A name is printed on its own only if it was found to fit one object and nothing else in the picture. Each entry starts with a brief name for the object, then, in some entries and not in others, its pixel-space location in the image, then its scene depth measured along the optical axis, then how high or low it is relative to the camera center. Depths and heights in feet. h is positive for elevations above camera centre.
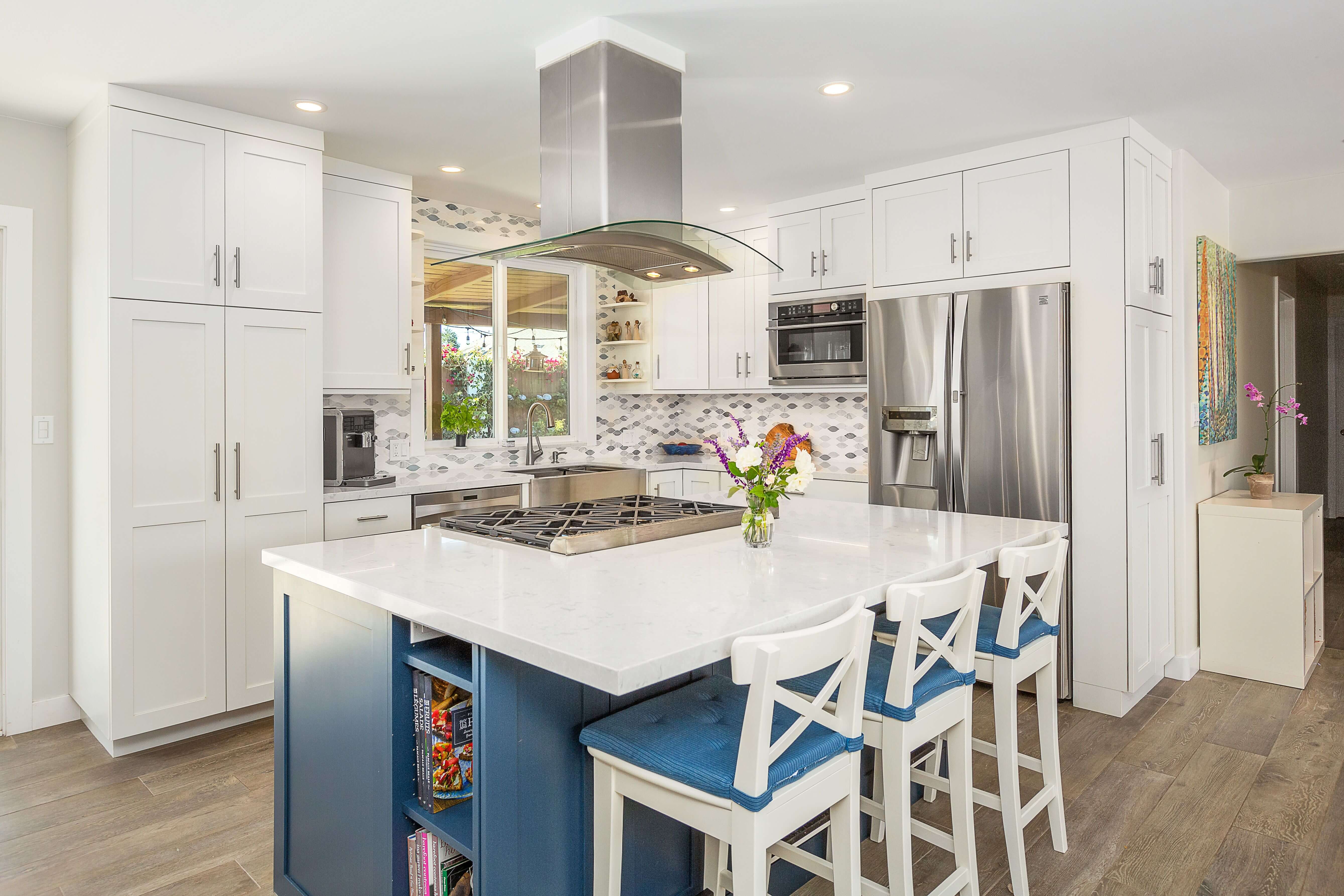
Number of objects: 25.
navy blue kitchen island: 4.89 -1.45
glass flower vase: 7.47 -0.73
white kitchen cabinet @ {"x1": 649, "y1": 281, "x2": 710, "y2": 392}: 17.12 +2.44
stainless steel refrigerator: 11.49 +0.66
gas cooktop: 7.16 -0.72
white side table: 12.27 -2.25
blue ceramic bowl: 18.80 +0.00
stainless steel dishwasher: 12.62 -0.84
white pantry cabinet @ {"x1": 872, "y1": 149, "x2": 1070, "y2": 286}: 11.64 +3.43
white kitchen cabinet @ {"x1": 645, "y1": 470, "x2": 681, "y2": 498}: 16.65 -0.72
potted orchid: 13.55 -0.33
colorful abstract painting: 13.09 +1.80
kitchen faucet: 15.97 +0.19
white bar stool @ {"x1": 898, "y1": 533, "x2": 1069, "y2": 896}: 6.91 -2.03
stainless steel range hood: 7.84 +2.84
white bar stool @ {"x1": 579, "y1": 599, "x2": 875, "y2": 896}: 4.51 -1.87
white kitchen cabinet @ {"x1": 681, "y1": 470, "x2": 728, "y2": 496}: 16.96 -0.70
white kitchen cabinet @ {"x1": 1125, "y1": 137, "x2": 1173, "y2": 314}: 11.09 +3.09
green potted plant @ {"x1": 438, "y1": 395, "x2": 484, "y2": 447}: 15.56 +0.63
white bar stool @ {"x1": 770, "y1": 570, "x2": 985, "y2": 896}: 5.74 -1.95
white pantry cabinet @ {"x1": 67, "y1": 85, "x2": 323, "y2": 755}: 9.78 +0.67
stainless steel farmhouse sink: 14.42 -0.62
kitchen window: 15.61 +2.10
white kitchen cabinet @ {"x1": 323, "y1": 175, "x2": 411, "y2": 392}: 12.28 +2.60
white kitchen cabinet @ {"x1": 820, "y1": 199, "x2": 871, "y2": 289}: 14.29 +3.65
